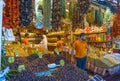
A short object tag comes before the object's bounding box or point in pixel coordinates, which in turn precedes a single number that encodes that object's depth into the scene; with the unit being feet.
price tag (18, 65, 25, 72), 8.87
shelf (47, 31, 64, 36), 25.57
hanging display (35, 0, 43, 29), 12.79
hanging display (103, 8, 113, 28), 19.79
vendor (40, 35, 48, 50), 22.57
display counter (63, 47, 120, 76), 15.01
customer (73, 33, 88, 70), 16.04
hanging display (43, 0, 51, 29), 12.63
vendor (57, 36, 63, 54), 22.87
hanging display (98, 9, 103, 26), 17.59
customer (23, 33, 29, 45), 21.73
